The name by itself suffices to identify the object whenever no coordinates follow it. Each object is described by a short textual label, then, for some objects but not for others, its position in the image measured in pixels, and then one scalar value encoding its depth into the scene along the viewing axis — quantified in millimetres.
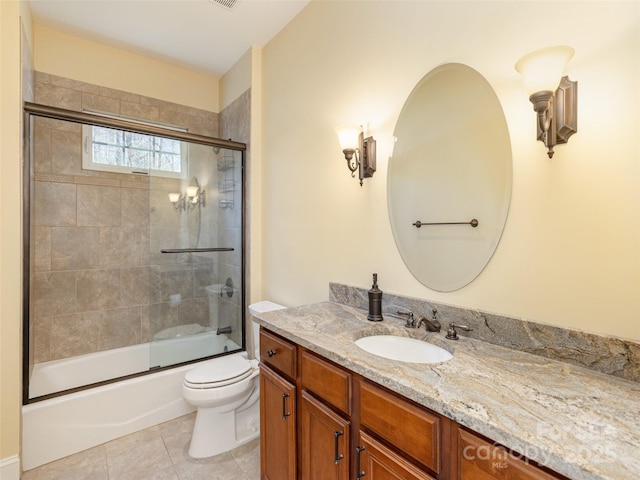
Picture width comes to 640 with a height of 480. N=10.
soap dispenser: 1491
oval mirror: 1192
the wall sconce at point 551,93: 918
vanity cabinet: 716
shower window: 2592
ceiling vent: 2105
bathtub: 1892
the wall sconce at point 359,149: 1597
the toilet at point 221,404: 1905
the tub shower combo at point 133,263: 2373
